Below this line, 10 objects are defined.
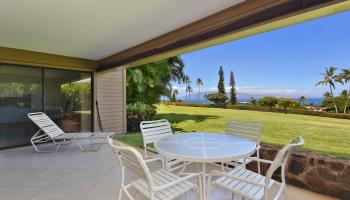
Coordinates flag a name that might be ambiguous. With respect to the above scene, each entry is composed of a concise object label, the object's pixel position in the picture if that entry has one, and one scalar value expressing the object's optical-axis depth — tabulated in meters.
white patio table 1.82
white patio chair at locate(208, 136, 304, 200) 1.63
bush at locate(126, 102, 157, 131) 8.07
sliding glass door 4.98
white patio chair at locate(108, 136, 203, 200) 1.62
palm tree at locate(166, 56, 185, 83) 12.68
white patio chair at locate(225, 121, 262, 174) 2.70
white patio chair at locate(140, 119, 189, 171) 2.80
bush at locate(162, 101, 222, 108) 8.89
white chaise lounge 4.76
